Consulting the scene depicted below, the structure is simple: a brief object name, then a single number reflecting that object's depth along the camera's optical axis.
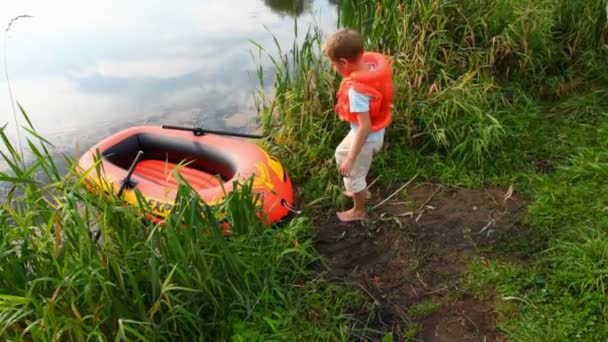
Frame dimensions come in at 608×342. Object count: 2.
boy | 2.22
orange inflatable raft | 2.69
